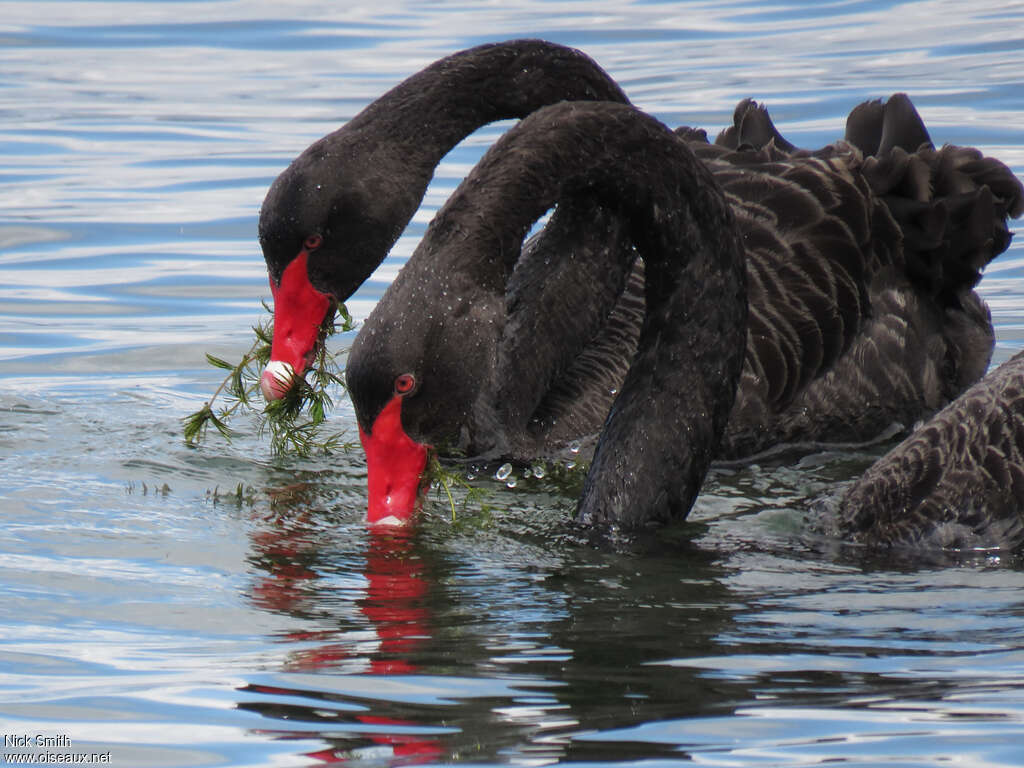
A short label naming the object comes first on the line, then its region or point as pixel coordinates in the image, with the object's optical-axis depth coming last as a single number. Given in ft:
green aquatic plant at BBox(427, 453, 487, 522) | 34.42
